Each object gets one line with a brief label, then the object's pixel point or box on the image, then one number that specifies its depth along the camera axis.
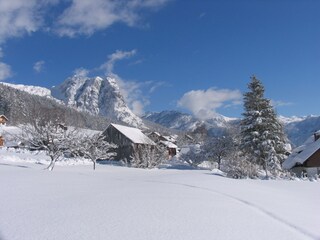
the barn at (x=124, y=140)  57.81
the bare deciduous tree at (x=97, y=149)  37.03
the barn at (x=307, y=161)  38.59
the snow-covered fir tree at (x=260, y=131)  38.81
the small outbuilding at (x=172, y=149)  89.38
